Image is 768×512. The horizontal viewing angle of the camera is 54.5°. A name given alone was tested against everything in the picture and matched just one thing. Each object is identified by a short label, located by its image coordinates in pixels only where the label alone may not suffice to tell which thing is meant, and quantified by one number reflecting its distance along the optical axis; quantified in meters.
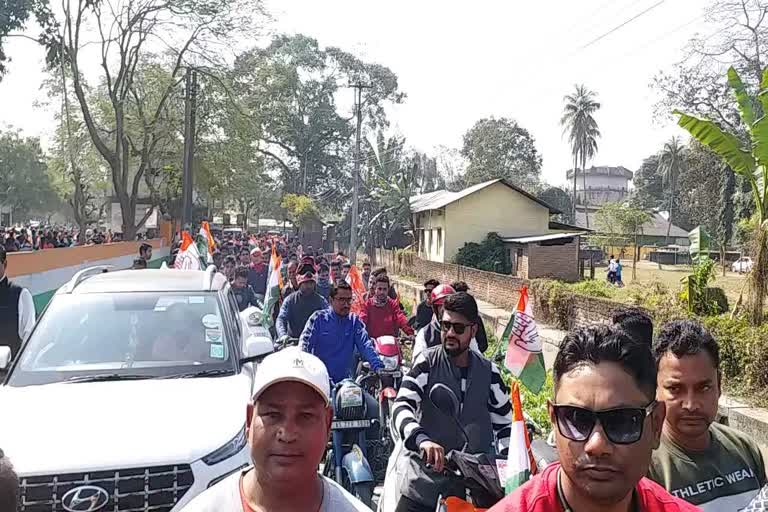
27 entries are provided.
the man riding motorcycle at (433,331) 6.26
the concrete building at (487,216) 35.59
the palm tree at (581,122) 81.50
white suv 3.61
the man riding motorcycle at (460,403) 3.71
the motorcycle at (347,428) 5.25
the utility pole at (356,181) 34.12
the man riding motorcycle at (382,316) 9.05
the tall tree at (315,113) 67.44
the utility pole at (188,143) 27.05
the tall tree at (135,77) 28.20
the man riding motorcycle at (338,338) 6.72
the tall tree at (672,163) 77.50
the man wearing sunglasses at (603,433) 1.91
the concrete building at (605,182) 134.46
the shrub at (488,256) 32.09
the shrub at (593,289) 17.48
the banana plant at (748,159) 10.25
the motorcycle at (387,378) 5.96
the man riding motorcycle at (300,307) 9.03
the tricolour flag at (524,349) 6.66
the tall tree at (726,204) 45.78
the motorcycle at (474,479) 3.40
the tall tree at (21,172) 72.81
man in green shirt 2.64
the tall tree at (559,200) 74.25
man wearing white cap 2.32
